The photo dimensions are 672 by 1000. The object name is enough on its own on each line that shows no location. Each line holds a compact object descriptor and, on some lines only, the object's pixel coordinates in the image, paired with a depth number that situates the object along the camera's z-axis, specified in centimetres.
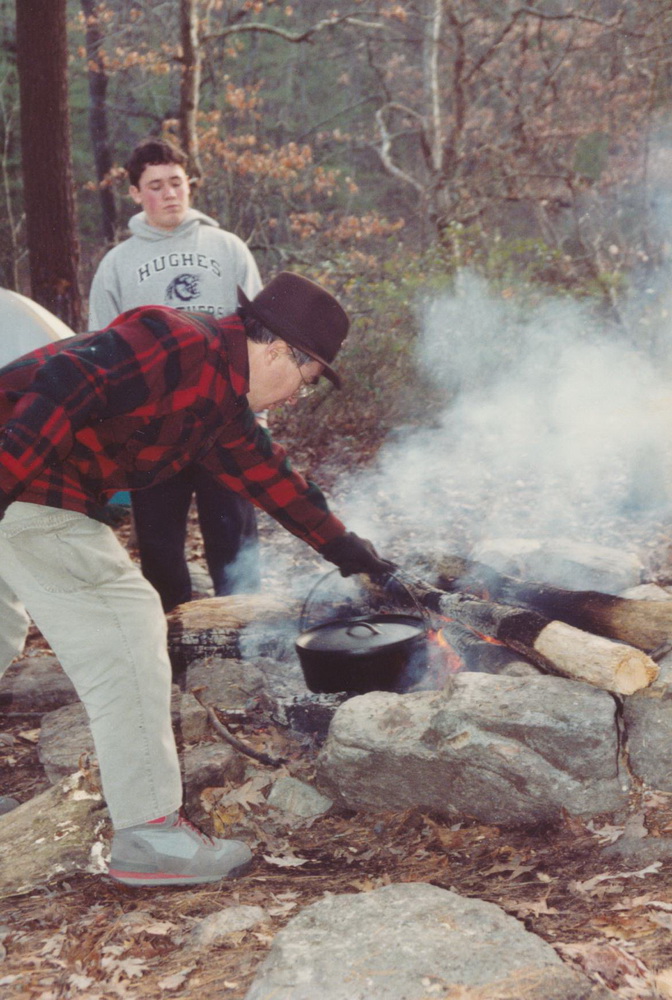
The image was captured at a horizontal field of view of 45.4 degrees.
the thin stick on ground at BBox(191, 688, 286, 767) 398
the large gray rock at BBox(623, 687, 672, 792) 332
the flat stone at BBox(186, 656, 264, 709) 444
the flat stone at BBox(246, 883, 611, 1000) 217
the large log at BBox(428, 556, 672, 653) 383
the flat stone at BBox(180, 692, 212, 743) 411
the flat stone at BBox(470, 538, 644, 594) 501
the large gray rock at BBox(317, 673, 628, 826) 326
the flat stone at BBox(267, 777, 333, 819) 366
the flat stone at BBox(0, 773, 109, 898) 314
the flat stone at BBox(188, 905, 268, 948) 262
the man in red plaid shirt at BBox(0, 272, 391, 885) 276
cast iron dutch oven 377
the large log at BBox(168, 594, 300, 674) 475
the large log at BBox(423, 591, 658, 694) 337
